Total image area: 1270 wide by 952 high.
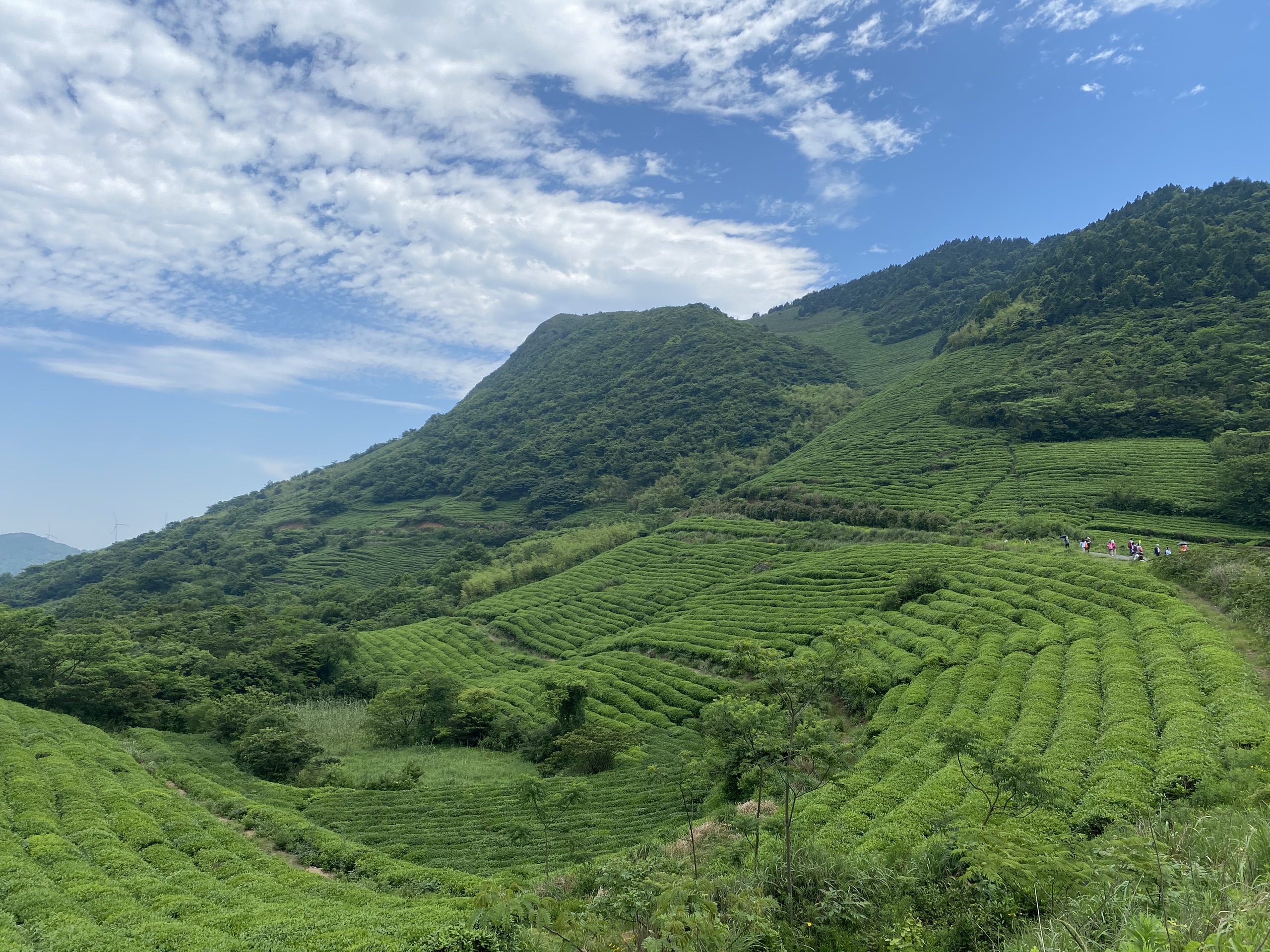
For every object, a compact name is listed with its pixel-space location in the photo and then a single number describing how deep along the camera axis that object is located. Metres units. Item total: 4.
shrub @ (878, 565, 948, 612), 37.62
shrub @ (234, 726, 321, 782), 31.22
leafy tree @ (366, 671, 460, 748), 37.47
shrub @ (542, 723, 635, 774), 29.20
